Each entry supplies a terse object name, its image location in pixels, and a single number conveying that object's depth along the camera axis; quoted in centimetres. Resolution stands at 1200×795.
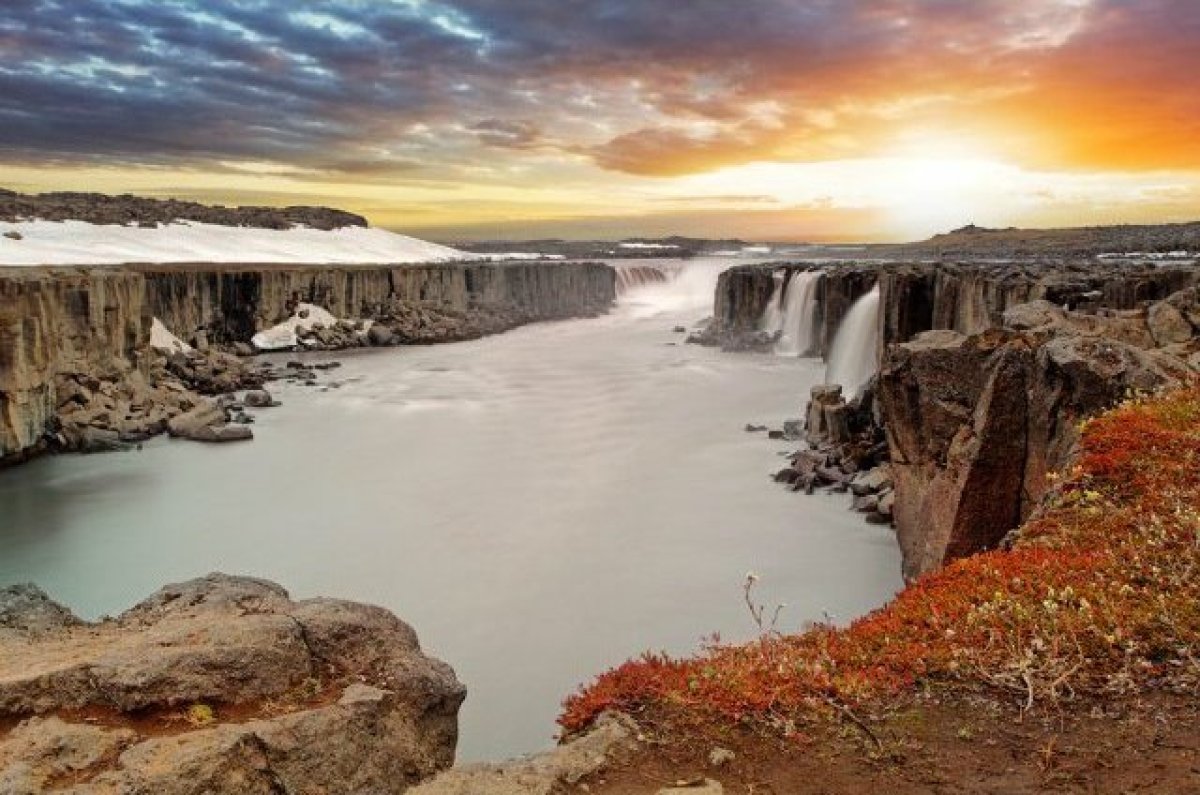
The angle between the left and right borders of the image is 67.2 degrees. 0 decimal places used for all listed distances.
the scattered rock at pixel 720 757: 561
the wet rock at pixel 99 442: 2717
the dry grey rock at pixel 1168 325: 1672
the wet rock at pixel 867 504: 1911
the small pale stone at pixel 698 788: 525
